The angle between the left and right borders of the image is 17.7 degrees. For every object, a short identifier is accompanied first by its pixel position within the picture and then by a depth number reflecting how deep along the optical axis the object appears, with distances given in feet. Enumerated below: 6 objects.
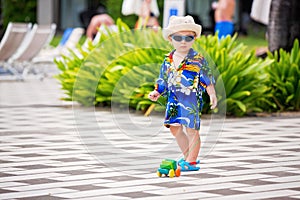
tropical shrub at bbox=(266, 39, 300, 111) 42.83
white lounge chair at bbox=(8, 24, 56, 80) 67.00
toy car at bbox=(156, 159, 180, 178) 24.56
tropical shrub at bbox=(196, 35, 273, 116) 40.83
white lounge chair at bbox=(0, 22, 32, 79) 65.00
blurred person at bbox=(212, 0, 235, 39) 66.28
